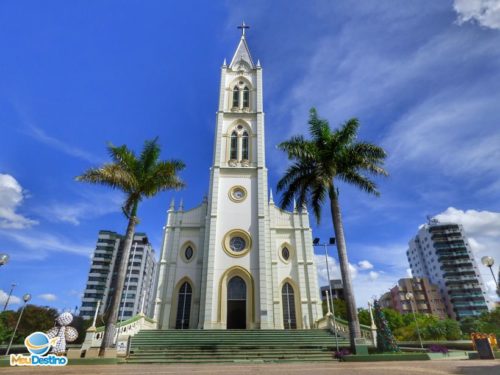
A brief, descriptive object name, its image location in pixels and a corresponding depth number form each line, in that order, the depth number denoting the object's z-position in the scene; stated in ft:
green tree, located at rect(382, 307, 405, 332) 138.62
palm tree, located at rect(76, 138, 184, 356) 50.24
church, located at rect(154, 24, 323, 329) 73.00
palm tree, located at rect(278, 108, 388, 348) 51.83
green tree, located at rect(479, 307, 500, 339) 100.97
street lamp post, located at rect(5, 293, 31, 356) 62.75
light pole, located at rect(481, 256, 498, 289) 43.70
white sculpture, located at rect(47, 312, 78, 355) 51.77
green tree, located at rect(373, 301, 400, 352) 40.42
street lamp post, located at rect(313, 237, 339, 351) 58.49
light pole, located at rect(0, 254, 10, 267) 41.65
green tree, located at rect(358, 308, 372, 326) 134.31
